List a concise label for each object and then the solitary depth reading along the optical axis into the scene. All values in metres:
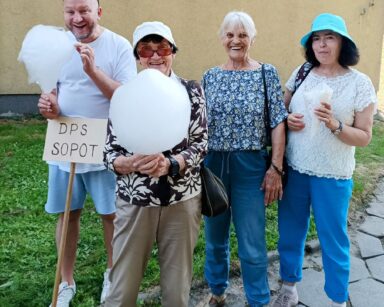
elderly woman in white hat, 1.93
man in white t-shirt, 2.25
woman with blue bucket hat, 2.34
